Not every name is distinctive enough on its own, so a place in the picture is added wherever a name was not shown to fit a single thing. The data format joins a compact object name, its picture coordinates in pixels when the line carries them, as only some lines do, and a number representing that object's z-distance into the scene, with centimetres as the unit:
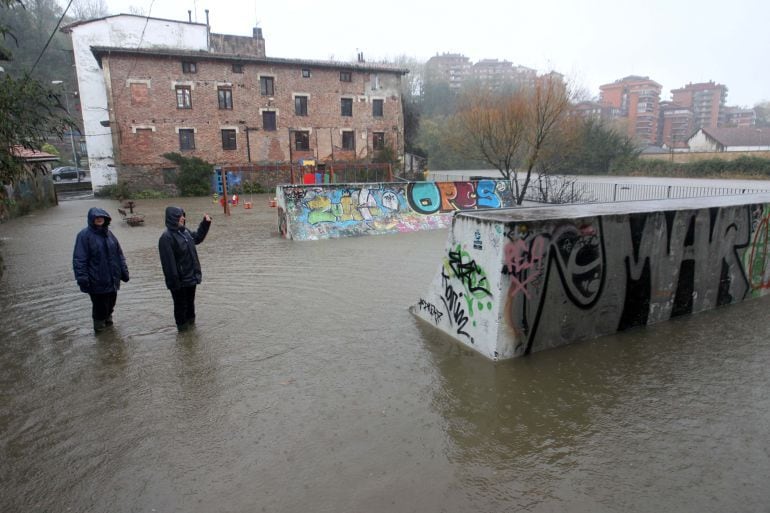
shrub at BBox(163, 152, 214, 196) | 3189
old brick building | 3128
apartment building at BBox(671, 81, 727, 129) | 10619
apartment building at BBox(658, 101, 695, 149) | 9623
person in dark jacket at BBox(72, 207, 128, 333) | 595
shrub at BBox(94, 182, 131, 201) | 3034
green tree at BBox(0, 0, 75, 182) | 758
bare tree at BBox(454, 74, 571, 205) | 1997
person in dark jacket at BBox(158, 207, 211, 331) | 596
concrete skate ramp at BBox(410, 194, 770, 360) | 537
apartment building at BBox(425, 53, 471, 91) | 12778
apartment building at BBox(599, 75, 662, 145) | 9738
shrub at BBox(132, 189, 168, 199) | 3120
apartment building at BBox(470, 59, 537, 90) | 12708
